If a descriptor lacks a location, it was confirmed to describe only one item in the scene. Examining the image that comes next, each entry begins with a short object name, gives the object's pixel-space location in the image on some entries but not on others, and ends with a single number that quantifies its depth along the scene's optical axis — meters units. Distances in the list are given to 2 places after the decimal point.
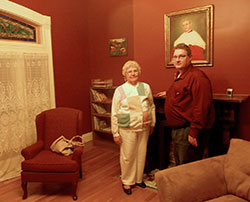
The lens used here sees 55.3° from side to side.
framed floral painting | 4.05
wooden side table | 2.56
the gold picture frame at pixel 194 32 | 2.89
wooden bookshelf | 4.16
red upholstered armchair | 2.55
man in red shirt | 2.17
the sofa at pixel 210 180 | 1.69
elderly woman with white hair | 2.59
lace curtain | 3.12
